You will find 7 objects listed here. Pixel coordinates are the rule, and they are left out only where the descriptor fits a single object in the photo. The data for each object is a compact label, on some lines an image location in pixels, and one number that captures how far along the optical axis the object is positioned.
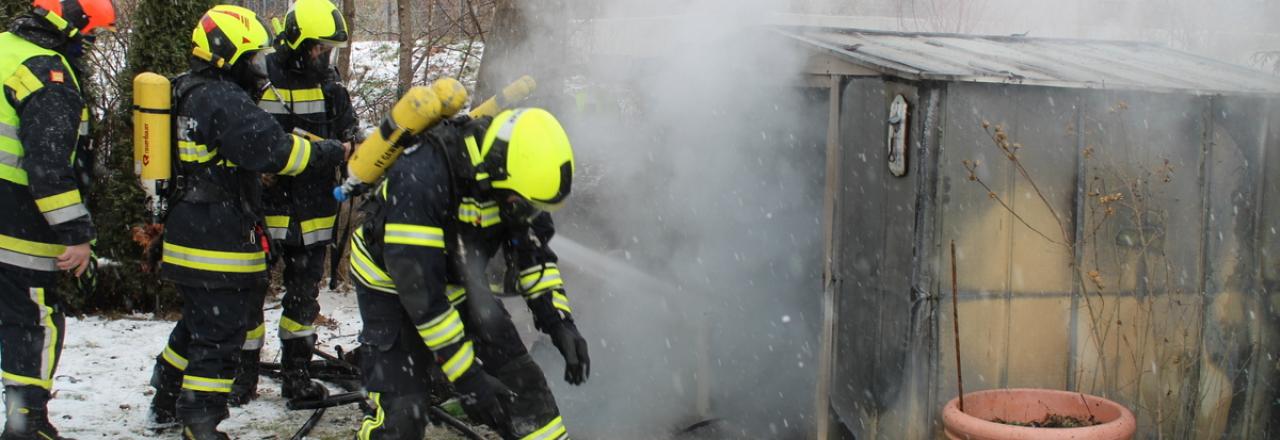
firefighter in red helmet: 4.05
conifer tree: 6.56
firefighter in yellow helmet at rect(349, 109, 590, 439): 3.34
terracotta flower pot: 4.00
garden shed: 4.32
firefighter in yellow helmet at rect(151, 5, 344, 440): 4.30
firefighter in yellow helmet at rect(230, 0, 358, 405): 4.91
